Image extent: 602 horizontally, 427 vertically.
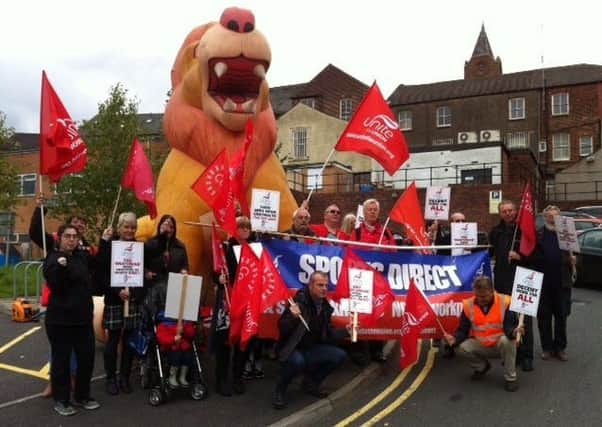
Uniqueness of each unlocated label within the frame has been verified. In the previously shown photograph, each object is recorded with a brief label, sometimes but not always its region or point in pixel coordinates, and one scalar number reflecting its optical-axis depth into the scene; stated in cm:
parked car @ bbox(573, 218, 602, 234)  1393
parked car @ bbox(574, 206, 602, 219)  1975
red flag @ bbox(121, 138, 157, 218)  655
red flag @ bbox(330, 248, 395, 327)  563
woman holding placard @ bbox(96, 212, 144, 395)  548
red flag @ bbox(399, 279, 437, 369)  580
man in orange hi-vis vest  569
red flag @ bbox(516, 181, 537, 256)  615
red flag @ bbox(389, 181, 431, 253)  686
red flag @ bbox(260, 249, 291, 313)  529
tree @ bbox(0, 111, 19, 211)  2405
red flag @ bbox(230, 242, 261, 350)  521
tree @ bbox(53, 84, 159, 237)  1969
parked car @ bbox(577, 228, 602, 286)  1211
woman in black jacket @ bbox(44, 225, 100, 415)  482
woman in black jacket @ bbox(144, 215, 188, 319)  560
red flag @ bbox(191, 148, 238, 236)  575
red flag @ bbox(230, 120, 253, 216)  612
